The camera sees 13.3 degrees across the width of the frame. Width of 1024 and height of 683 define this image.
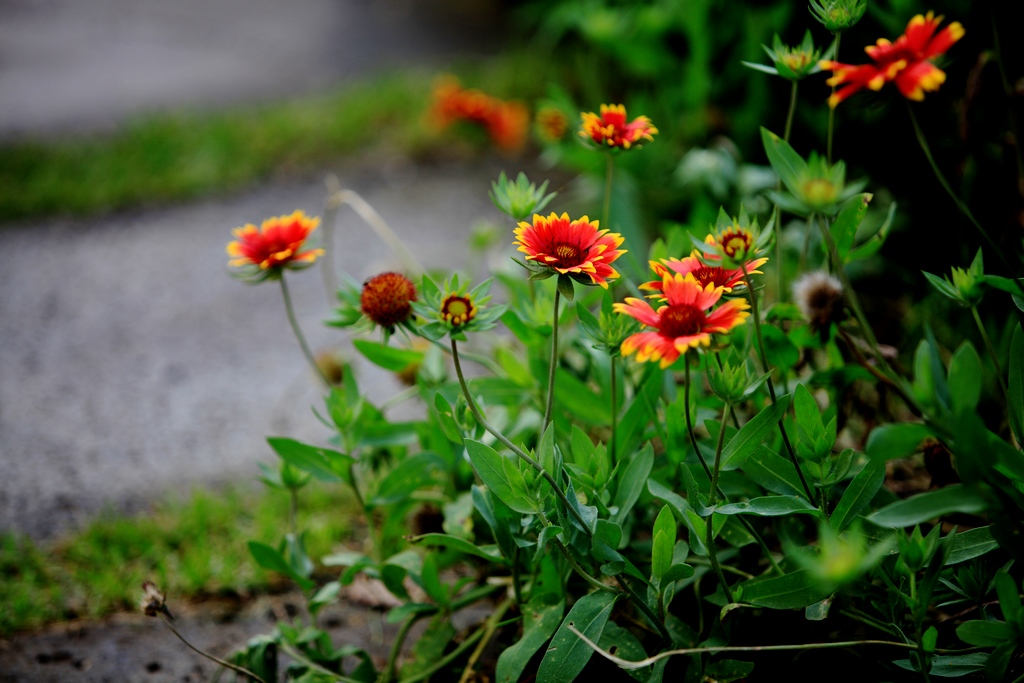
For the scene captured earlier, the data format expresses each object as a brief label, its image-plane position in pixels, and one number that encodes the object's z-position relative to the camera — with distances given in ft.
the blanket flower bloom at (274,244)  7.07
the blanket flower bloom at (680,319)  6.65
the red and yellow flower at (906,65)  6.71
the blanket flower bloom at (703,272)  6.78
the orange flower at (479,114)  9.01
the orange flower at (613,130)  7.00
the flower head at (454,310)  6.83
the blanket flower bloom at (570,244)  6.80
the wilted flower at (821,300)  7.07
